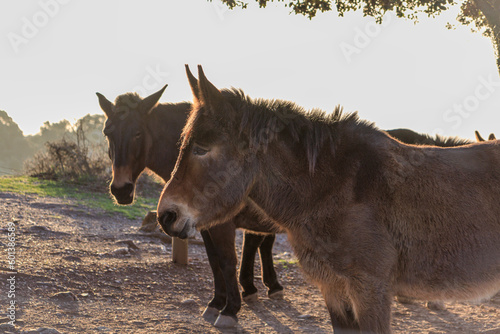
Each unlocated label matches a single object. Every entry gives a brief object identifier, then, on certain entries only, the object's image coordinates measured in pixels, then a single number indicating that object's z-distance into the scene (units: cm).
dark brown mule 581
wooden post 810
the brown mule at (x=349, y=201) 333
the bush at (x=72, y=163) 2073
